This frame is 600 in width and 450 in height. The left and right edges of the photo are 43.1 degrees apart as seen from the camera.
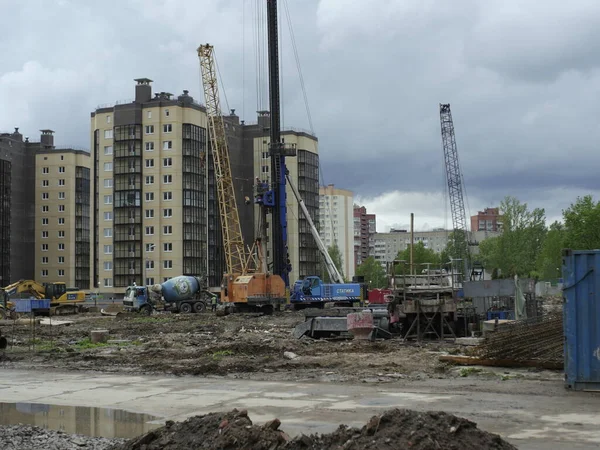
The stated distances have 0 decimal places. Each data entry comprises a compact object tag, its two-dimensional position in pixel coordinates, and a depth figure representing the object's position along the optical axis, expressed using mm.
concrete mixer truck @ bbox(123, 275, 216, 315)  60031
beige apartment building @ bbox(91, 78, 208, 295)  102188
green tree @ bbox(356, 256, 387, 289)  158262
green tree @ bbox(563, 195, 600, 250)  87625
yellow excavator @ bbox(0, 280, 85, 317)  61978
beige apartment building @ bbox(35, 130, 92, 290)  121312
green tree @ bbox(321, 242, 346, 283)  133375
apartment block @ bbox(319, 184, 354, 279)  184500
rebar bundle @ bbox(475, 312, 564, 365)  16562
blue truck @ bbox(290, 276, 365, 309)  57062
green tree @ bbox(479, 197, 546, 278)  108625
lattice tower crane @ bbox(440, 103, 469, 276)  100375
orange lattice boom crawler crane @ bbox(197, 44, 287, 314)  72250
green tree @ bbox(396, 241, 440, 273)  131362
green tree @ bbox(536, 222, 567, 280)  107500
